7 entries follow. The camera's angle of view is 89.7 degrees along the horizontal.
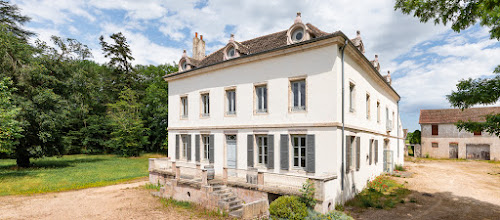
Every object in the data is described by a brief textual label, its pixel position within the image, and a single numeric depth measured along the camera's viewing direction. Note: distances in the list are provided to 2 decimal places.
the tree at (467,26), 7.22
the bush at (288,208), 8.73
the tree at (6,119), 16.31
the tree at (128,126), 36.53
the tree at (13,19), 26.78
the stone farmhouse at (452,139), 31.62
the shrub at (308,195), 9.52
